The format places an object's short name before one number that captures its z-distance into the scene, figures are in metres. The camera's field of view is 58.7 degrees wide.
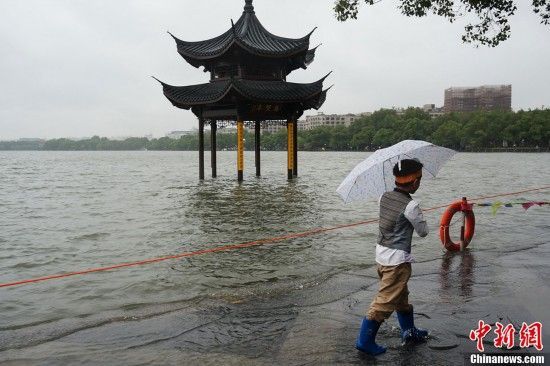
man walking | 4.29
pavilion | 25.58
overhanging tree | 10.50
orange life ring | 8.73
